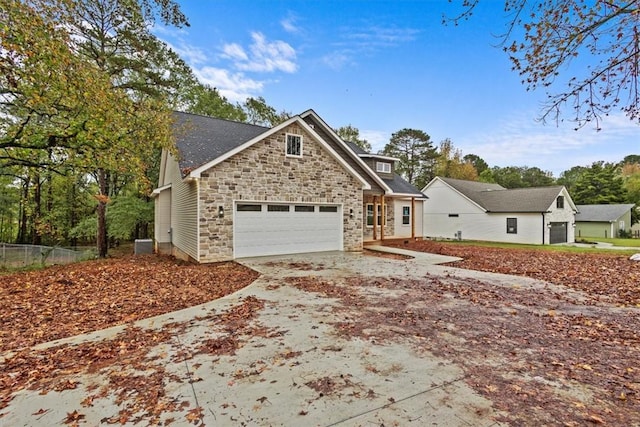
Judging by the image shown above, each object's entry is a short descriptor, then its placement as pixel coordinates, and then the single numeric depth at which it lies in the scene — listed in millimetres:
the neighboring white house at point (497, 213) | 21641
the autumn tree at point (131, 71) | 9156
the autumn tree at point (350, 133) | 34281
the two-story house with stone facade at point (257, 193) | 10055
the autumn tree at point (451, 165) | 37594
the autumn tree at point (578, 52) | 3861
